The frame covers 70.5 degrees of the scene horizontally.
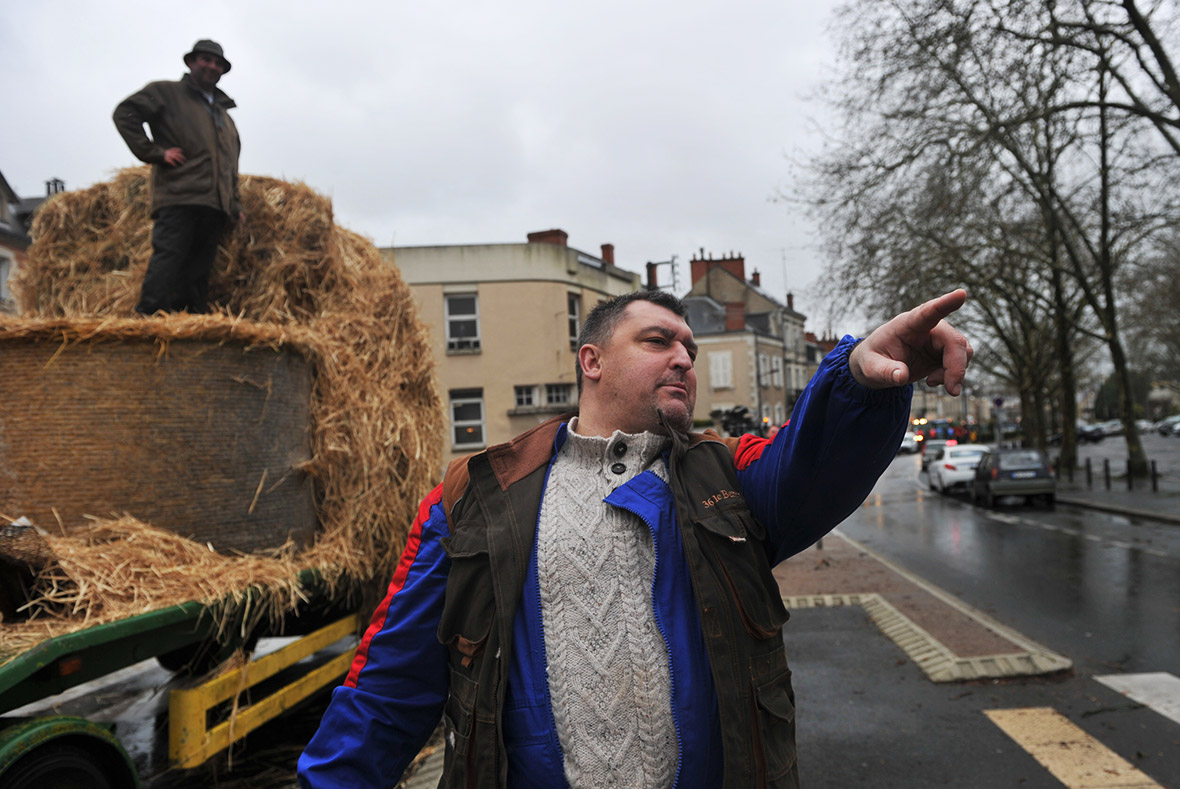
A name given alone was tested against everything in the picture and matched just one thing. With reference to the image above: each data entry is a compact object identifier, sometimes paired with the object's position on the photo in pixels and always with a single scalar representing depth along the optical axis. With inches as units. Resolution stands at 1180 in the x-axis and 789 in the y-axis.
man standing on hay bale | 184.5
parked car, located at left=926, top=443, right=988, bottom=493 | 1006.4
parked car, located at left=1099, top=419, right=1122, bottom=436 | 2837.8
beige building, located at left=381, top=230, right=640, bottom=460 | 1042.1
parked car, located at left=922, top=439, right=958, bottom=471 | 1490.5
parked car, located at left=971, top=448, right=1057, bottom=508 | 801.6
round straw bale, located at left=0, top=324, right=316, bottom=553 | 138.3
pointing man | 69.5
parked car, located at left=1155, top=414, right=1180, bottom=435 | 2532.0
